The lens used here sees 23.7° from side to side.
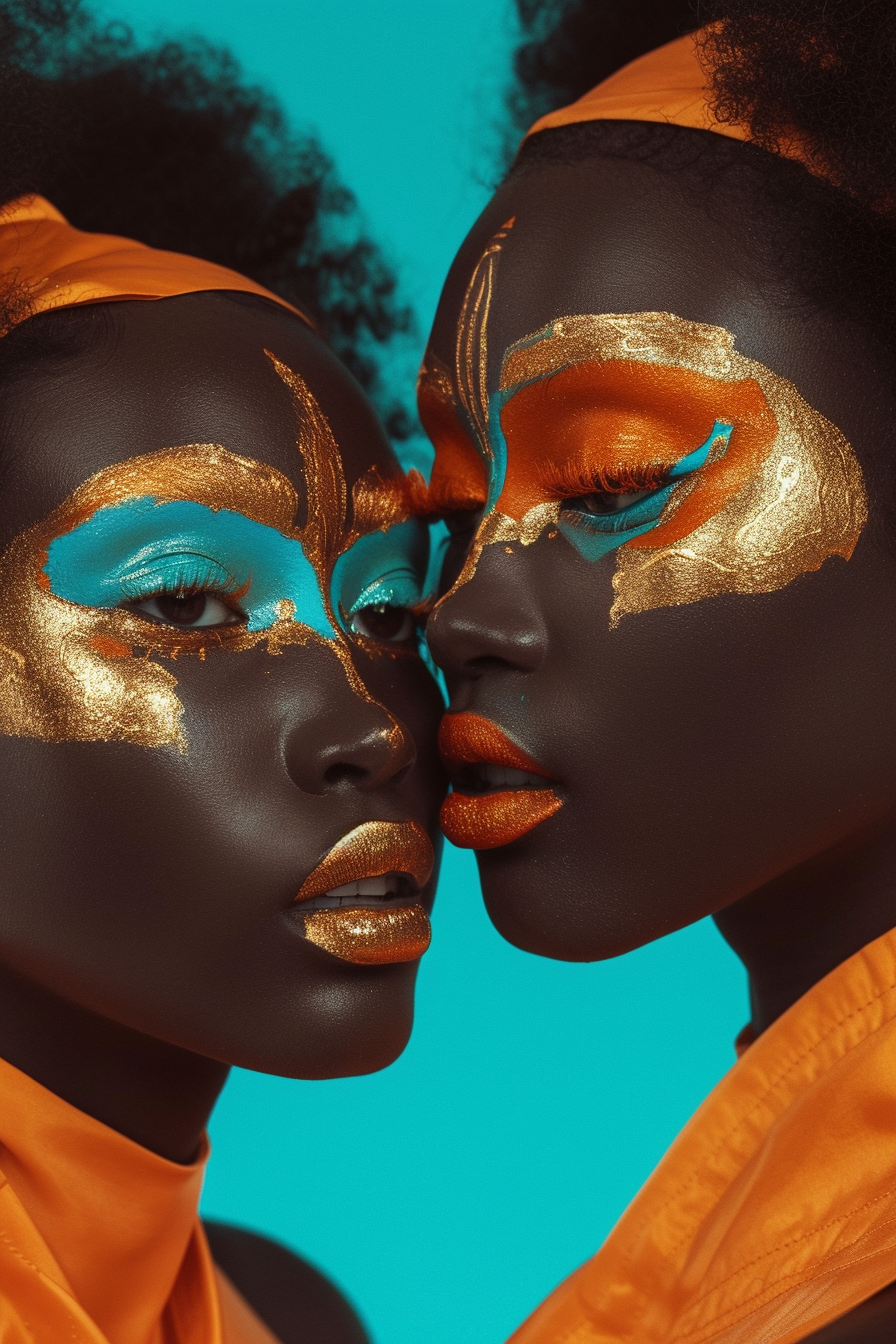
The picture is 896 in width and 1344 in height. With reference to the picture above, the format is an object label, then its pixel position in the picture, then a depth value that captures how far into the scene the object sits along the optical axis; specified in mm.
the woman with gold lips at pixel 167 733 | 488
